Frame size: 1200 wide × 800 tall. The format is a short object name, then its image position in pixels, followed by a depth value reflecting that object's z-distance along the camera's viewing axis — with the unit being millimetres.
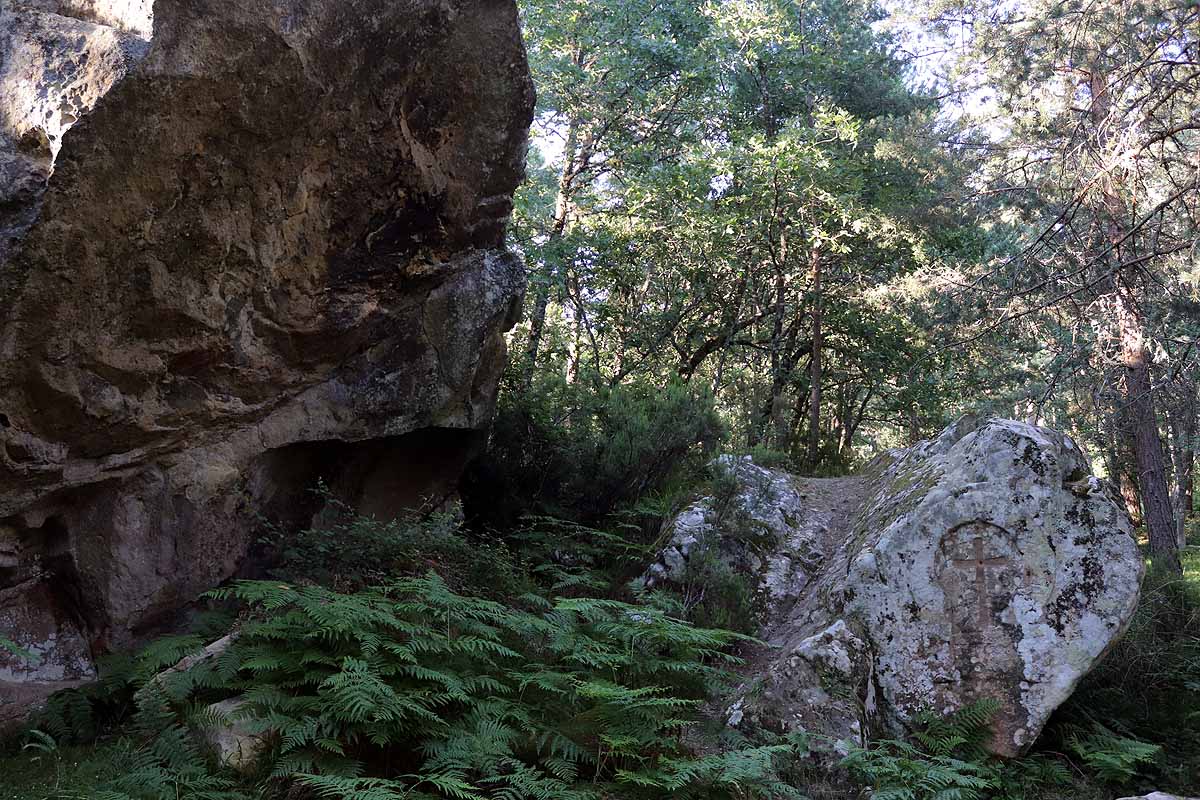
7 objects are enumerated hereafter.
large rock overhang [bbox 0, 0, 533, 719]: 4480
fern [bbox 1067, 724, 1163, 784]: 4754
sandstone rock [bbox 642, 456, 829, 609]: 6711
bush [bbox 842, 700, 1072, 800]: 4082
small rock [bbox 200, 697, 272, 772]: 3572
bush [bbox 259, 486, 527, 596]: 5816
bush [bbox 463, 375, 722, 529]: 8070
